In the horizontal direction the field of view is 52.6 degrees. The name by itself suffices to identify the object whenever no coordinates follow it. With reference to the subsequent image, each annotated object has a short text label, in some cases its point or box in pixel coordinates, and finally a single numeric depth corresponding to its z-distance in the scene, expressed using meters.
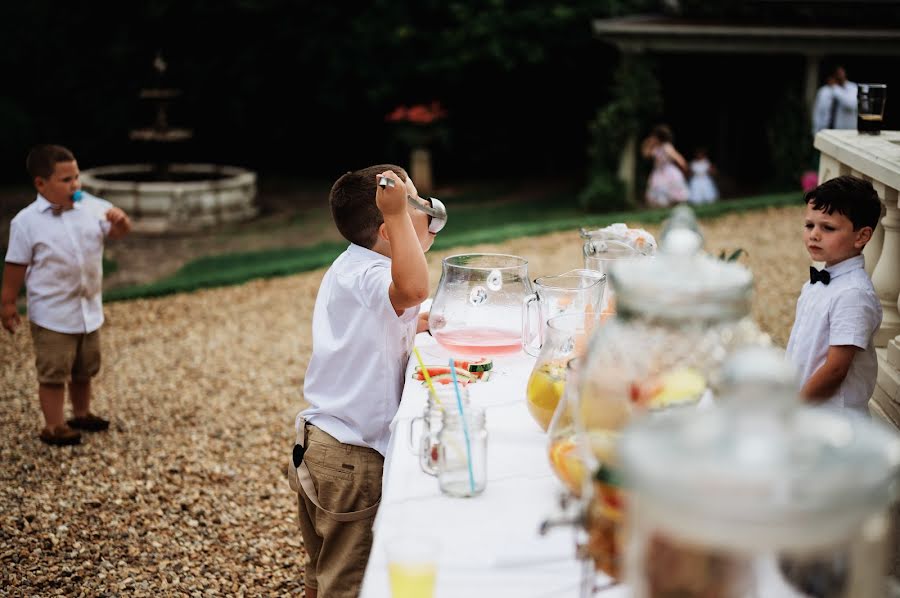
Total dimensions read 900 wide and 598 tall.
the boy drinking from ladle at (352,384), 2.54
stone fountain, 12.62
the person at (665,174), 12.70
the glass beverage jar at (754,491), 0.92
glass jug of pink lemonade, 2.68
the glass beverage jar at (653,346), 1.19
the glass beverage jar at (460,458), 1.81
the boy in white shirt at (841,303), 2.69
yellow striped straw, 1.90
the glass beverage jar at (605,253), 2.79
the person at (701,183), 12.88
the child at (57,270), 4.75
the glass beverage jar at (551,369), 2.04
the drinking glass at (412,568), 1.47
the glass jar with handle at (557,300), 2.54
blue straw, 1.80
